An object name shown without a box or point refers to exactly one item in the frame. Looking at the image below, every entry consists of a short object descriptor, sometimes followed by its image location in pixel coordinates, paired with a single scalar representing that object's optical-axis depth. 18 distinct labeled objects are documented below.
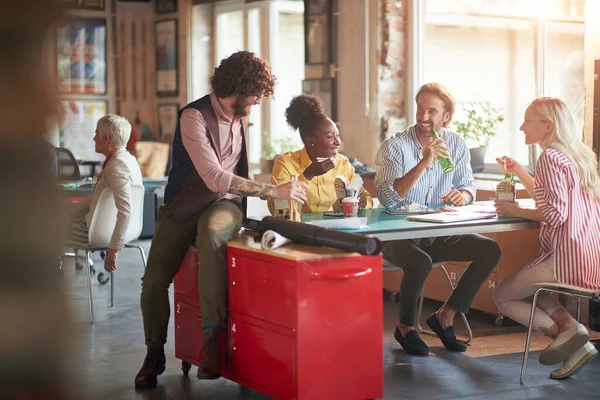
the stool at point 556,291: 3.53
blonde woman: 3.67
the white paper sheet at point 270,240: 3.21
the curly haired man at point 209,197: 3.44
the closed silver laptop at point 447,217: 3.68
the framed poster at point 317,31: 8.11
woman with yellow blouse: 4.07
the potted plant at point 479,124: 6.54
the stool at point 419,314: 4.32
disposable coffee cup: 3.84
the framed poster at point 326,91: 8.07
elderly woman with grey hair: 5.00
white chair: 5.13
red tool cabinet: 3.08
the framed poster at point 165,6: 10.82
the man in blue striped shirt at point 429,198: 4.22
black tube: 3.06
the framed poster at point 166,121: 10.86
